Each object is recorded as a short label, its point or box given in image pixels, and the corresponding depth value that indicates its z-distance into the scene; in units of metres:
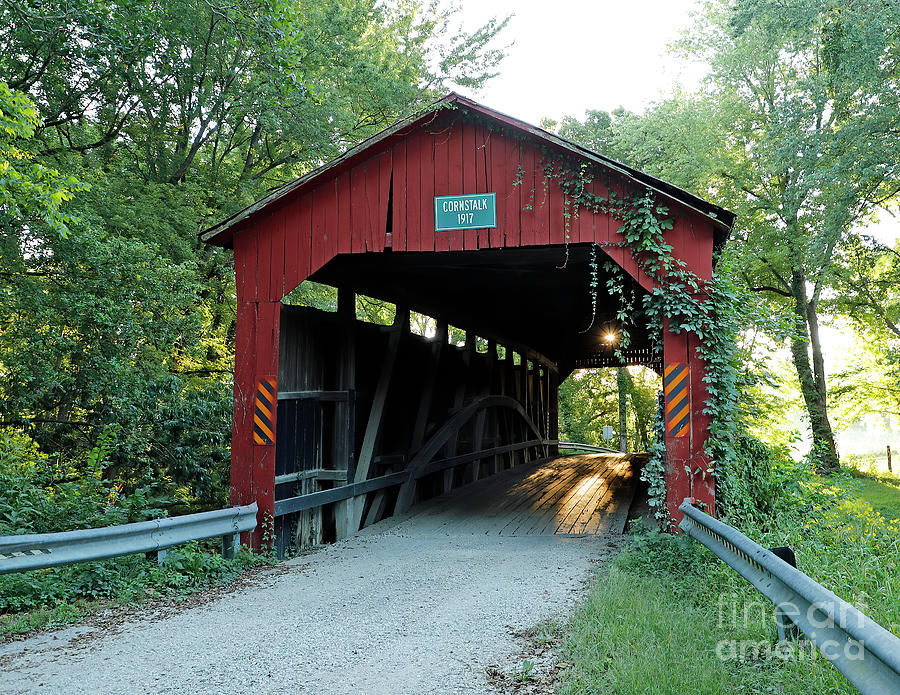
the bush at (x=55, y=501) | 5.57
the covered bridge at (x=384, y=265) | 6.12
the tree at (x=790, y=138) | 10.27
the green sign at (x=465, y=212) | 6.43
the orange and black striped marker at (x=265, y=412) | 6.57
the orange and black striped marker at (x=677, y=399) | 5.99
